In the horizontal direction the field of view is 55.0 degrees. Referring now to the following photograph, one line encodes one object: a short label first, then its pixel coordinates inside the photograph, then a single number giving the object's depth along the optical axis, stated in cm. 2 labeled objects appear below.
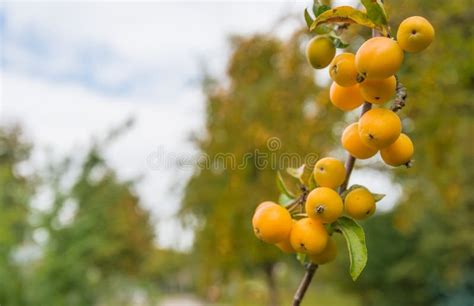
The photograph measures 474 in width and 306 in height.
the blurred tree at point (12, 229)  294
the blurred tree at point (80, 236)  315
